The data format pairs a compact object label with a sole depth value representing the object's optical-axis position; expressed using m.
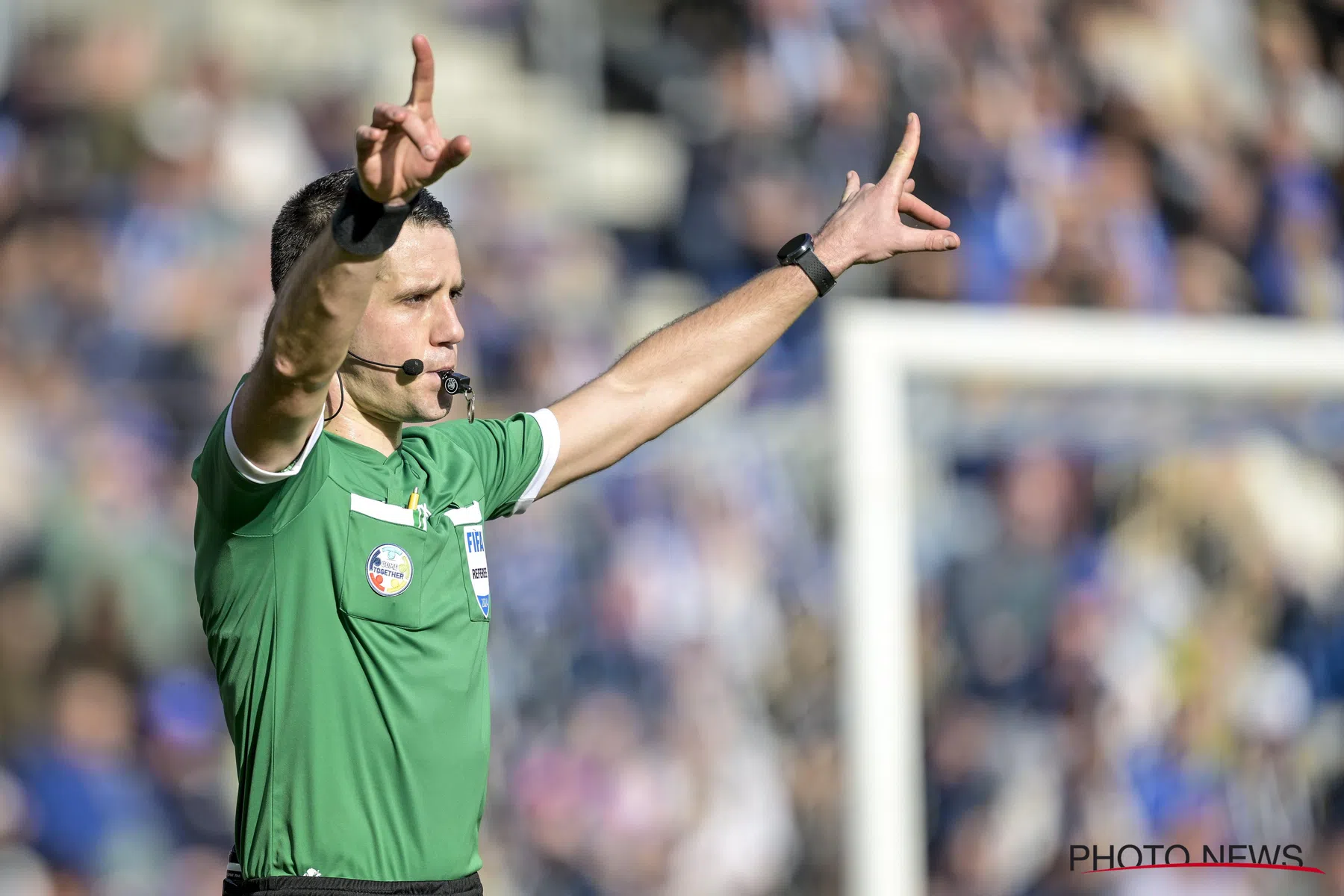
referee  8.72
